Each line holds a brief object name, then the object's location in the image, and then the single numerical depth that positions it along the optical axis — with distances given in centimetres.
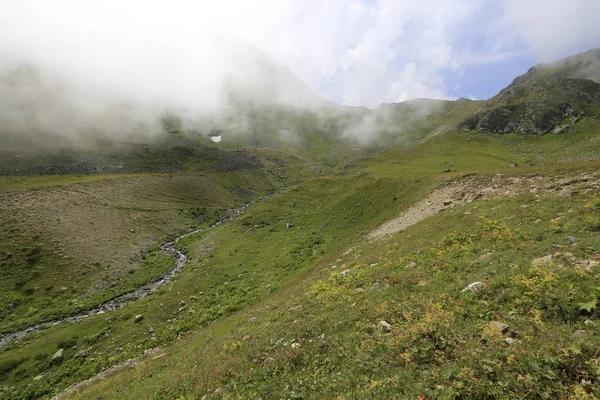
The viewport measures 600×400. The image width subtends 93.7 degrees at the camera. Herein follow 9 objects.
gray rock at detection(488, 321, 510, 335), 906
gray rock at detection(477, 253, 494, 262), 1466
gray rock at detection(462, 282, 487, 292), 1176
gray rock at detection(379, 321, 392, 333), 1175
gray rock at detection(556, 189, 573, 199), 1922
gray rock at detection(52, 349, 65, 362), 2675
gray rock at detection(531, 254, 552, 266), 1169
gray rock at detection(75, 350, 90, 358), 2691
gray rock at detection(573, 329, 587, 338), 766
